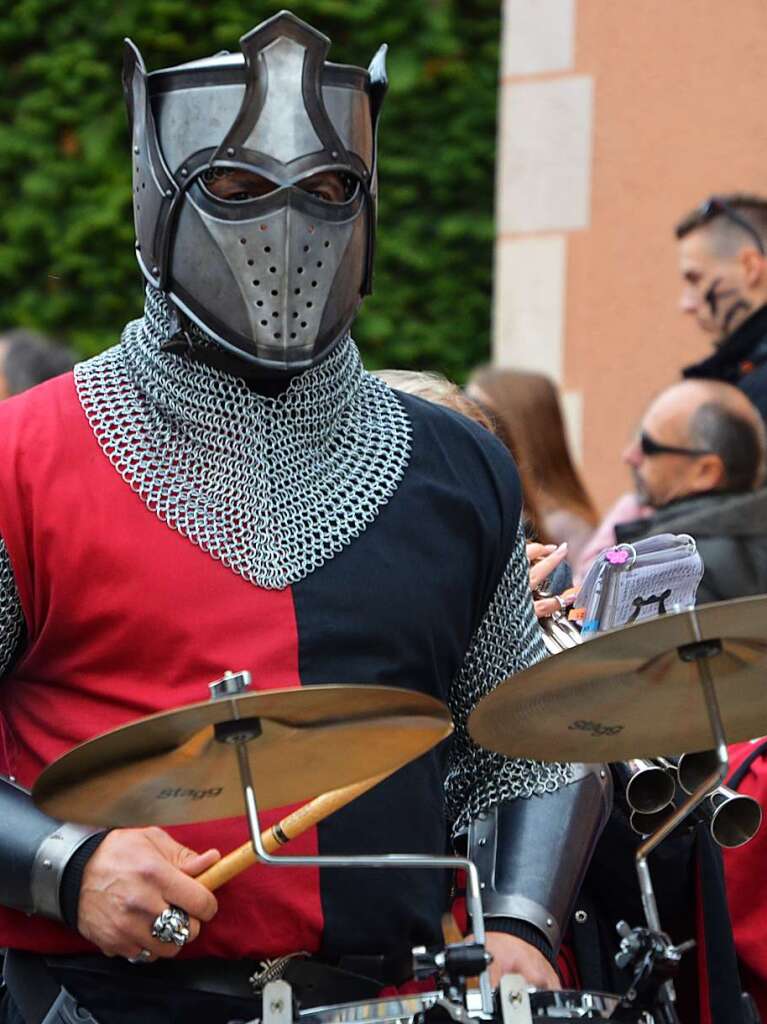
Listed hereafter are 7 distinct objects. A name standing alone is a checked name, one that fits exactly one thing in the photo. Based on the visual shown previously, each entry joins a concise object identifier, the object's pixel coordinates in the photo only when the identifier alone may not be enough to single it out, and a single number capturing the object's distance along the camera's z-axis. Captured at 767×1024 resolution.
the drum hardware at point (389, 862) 4.92
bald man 9.80
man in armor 5.44
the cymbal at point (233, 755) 4.65
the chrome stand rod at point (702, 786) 5.20
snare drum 4.99
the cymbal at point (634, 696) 4.98
